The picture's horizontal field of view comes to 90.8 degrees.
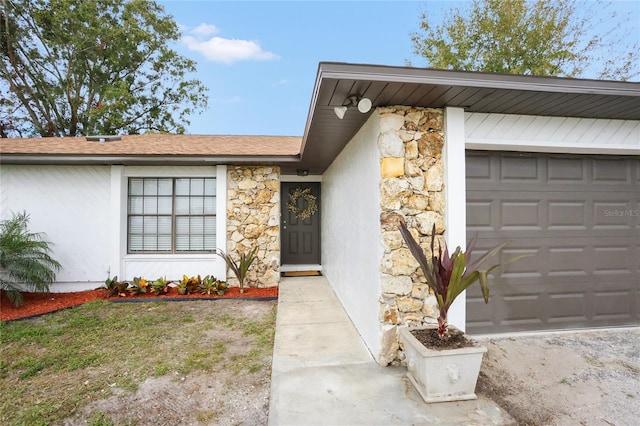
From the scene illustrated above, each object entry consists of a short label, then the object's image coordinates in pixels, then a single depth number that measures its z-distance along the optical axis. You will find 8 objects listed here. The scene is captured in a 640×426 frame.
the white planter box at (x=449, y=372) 2.21
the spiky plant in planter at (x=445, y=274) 2.32
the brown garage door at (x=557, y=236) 3.16
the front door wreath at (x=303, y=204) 7.29
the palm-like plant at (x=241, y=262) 5.57
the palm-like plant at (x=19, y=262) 4.62
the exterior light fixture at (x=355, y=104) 2.59
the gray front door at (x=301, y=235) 7.32
